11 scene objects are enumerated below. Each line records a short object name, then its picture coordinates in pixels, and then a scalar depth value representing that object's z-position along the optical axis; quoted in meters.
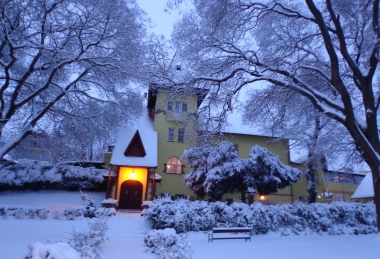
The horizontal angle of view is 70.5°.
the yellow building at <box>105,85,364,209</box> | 21.89
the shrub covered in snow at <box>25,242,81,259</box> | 3.70
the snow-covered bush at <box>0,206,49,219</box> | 14.76
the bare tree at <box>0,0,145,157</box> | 10.70
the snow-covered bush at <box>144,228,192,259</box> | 6.69
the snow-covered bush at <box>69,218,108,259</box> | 6.49
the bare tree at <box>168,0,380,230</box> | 10.34
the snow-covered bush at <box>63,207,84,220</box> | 14.95
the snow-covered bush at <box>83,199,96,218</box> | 15.29
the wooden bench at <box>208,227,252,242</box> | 11.52
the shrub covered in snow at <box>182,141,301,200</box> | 20.05
